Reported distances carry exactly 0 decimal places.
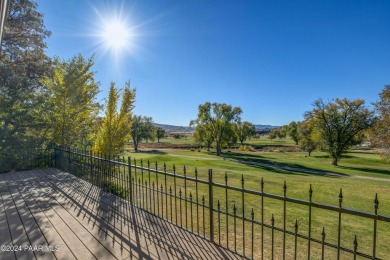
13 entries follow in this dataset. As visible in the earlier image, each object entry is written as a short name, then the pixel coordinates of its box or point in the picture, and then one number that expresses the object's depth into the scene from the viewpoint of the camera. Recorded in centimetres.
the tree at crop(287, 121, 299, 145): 5953
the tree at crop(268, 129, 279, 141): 8888
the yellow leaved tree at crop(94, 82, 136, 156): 995
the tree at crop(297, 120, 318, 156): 4032
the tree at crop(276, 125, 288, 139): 8025
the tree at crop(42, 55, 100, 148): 1048
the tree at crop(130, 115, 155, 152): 4990
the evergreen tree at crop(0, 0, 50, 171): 1088
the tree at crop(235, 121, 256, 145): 5984
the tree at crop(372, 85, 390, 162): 1833
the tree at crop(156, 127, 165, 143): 7712
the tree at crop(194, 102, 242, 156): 4006
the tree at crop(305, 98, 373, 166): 2916
